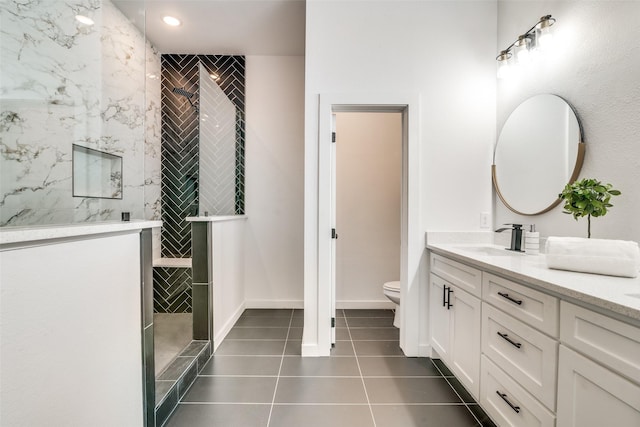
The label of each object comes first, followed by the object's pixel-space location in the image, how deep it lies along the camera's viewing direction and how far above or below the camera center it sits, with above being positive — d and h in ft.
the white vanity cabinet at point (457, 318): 5.08 -2.28
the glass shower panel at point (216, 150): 8.23 +1.85
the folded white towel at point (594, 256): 3.58 -0.62
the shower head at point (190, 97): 9.70 +3.89
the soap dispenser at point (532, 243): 5.62 -0.66
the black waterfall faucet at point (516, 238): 6.07 -0.61
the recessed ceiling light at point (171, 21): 8.35 +5.64
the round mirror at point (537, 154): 5.30 +1.19
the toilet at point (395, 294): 8.45 -2.60
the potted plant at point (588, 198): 4.10 +0.19
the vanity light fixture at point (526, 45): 5.56 +3.57
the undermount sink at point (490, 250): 5.86 -0.91
